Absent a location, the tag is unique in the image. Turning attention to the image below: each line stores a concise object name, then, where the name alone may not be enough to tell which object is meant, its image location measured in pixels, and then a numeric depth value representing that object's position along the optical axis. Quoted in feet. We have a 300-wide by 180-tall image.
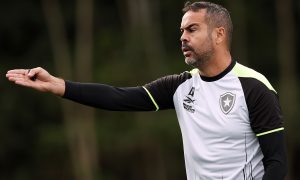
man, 31.81
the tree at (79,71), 131.64
